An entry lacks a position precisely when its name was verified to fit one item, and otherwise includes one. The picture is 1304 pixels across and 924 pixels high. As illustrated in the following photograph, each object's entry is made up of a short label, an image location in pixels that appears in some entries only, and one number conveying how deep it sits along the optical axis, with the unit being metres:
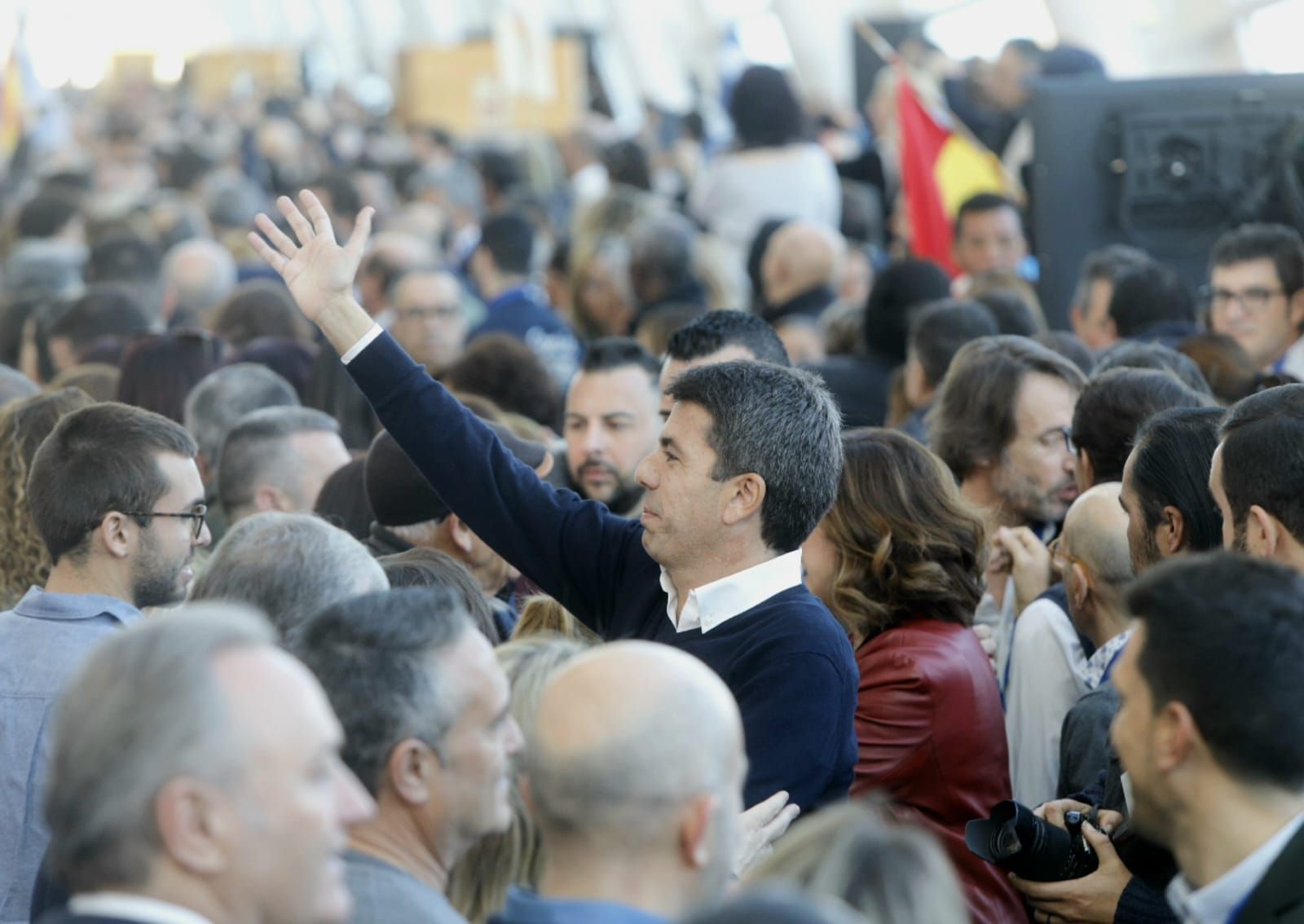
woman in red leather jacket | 7.39
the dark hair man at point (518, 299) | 16.42
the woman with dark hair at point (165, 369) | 12.02
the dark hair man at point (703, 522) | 6.47
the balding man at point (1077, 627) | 7.93
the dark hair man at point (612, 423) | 10.73
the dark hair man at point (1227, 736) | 4.87
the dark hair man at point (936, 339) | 11.45
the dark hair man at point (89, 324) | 14.77
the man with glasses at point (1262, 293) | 12.03
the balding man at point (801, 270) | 15.80
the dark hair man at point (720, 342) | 9.24
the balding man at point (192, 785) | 3.92
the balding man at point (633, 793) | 4.52
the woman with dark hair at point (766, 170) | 19.23
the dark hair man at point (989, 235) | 16.12
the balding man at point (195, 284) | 17.70
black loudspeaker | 14.08
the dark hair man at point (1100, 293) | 13.09
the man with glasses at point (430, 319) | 14.62
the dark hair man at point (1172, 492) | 7.09
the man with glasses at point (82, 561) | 6.62
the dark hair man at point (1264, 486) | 6.37
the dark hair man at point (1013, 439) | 9.77
